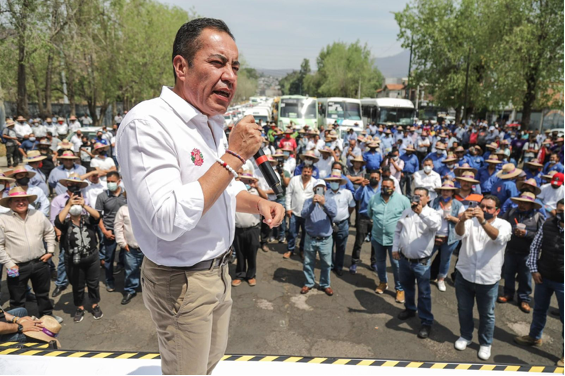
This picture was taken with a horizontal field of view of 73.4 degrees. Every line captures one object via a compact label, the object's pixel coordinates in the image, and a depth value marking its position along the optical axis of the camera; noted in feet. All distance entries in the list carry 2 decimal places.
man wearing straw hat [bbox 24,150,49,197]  23.68
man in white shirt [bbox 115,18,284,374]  4.25
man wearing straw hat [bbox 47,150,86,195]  24.89
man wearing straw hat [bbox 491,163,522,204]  26.16
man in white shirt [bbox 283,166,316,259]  25.34
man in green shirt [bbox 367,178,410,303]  21.43
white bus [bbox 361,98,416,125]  84.07
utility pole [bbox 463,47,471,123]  89.14
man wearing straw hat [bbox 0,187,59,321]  16.10
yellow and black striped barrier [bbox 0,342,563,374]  7.45
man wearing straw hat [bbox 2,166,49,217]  20.44
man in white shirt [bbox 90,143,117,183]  28.88
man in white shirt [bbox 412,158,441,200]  28.60
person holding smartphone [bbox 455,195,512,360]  15.71
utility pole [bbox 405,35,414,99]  100.94
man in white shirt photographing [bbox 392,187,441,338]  17.57
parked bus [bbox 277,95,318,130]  76.28
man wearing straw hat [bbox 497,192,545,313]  19.25
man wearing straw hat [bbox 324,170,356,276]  23.53
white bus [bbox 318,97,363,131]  75.97
